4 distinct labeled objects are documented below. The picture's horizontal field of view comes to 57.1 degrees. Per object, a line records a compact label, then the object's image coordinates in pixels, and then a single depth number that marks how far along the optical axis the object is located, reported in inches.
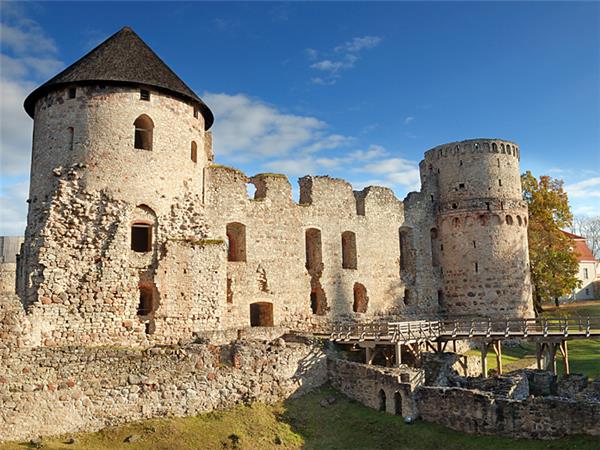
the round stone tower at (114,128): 767.1
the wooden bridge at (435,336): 812.6
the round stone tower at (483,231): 1187.3
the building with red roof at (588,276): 2166.6
